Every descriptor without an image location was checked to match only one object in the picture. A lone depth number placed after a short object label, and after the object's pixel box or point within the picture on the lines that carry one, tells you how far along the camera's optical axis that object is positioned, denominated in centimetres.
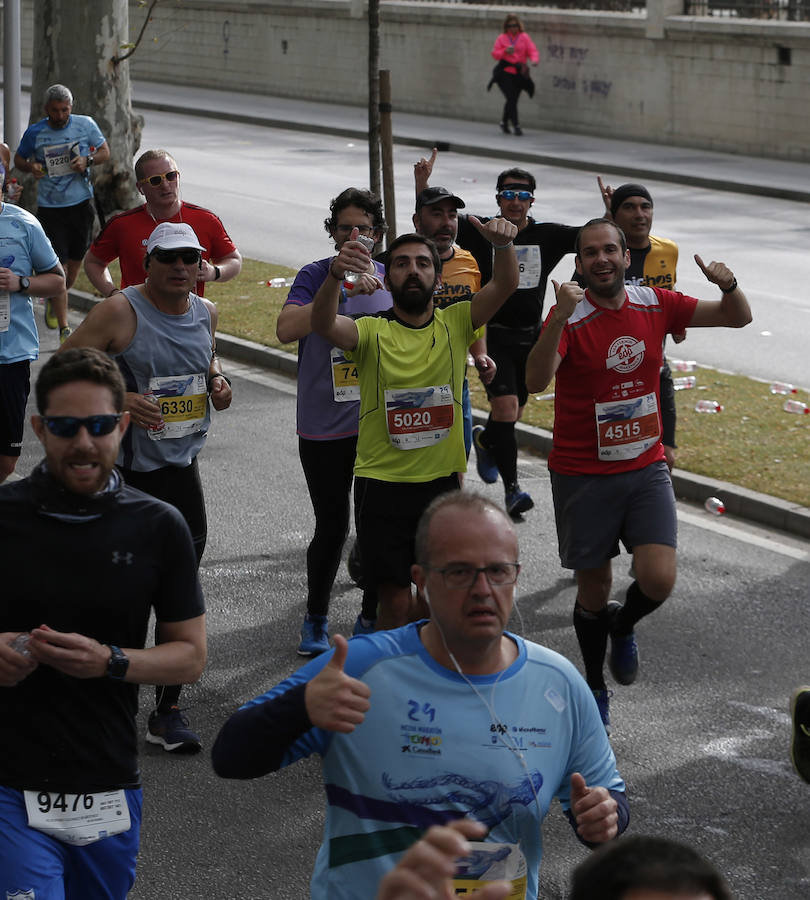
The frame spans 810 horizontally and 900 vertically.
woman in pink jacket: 4893
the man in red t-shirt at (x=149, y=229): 1408
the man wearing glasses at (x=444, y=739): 550
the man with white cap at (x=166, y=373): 1020
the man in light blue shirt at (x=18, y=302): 1345
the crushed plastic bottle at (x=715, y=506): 1569
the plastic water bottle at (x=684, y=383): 1965
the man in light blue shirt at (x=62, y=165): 2327
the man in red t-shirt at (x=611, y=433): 1075
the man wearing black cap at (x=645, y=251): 1337
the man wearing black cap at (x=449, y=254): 1358
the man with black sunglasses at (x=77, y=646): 624
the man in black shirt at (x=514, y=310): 1518
